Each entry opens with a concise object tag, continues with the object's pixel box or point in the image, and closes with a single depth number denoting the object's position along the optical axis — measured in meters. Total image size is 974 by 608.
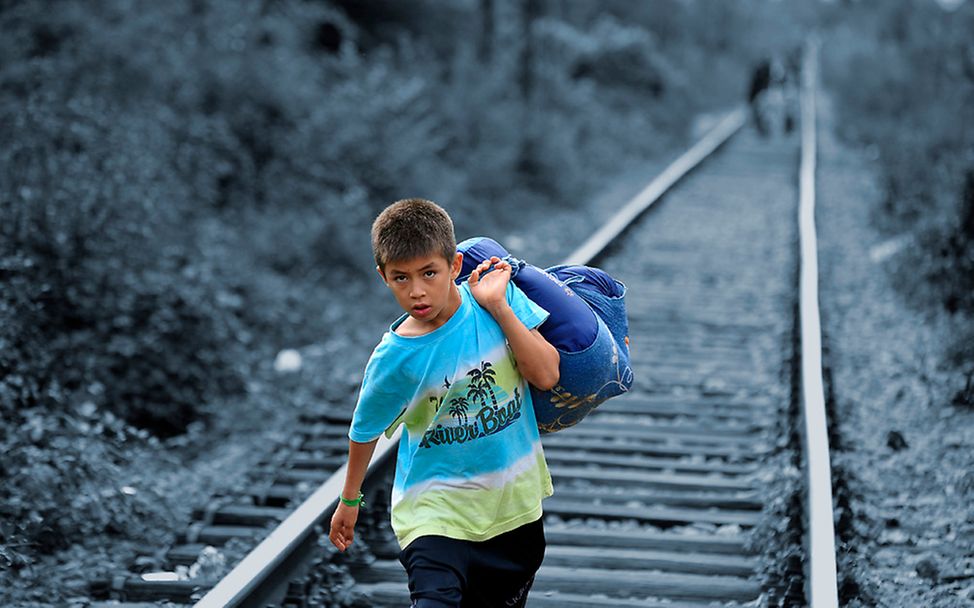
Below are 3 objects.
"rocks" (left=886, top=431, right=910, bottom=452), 11.62
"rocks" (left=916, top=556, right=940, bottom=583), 8.64
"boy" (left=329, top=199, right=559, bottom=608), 5.30
